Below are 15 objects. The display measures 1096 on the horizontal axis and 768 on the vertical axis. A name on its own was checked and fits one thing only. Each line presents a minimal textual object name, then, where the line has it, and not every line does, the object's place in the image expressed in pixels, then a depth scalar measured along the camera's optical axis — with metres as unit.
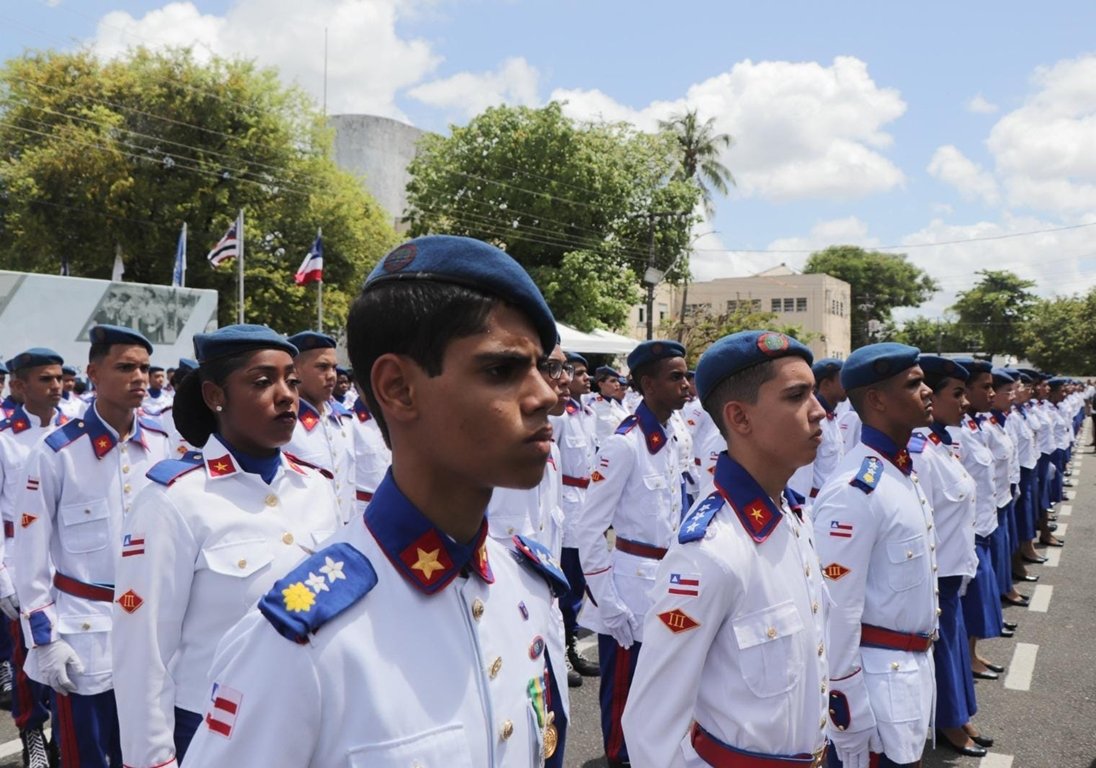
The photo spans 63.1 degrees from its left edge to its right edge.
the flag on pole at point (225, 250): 20.53
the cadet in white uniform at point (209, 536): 2.65
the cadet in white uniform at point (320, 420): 6.55
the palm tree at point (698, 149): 42.12
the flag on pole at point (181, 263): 21.70
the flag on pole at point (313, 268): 19.52
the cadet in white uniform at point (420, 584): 1.26
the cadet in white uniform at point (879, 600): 3.44
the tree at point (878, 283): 82.19
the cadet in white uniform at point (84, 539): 3.85
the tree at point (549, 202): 30.67
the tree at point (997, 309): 70.75
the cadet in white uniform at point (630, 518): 5.07
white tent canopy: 20.88
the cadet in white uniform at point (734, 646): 2.49
